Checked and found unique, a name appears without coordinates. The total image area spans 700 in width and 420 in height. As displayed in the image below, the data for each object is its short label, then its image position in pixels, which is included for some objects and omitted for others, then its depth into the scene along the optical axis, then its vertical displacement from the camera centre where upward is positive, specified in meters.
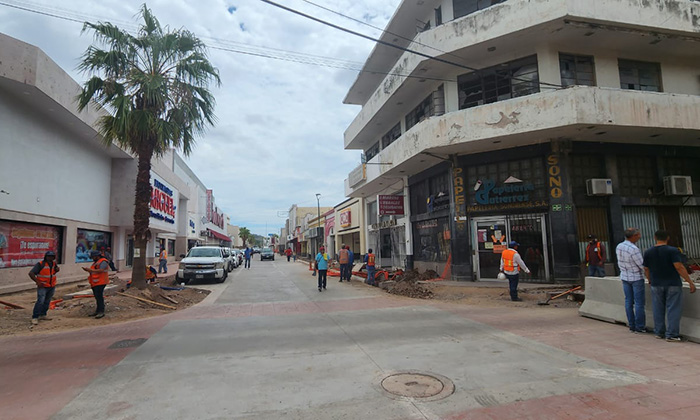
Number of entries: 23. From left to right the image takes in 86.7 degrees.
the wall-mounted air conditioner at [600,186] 13.53 +1.95
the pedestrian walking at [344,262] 18.36 -0.75
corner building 12.53 +3.91
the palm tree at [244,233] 136.80 +6.45
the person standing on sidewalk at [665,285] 6.09 -0.78
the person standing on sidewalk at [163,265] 24.50 -0.82
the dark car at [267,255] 50.00 -0.72
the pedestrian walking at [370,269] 16.25 -0.99
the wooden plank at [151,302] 10.93 -1.45
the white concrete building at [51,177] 12.34 +3.44
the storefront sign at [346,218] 33.25 +2.71
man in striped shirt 6.71 -0.73
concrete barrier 6.22 -1.32
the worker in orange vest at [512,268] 10.70 -0.74
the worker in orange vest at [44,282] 8.84 -0.62
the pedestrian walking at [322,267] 14.40 -0.74
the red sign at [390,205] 20.83 +2.29
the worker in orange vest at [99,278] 9.19 -0.58
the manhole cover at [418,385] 4.19 -1.67
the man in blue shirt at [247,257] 32.22 -0.61
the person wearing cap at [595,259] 11.67 -0.60
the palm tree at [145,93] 12.46 +5.56
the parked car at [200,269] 17.22 -0.81
